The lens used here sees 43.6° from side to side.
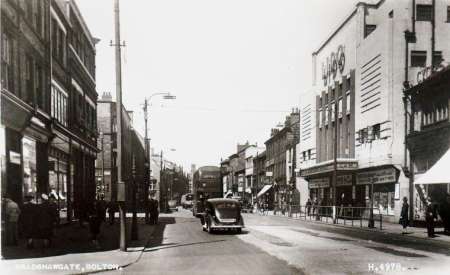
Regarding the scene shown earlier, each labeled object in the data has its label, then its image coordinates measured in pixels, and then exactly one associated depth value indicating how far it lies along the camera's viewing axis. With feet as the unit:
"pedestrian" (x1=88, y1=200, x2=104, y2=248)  60.59
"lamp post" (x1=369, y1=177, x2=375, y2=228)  99.64
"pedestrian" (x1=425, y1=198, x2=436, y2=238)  78.33
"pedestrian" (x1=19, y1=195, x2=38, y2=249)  55.47
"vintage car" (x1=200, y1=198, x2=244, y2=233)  86.02
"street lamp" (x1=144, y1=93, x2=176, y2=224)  108.90
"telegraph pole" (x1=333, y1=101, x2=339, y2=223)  118.62
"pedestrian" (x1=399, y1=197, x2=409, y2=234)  91.86
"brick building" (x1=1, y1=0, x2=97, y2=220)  62.23
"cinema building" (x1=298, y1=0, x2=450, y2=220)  114.32
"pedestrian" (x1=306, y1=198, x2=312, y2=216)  144.69
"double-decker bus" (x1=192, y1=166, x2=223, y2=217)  154.40
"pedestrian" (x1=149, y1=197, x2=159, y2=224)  110.32
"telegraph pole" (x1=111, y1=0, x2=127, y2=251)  55.16
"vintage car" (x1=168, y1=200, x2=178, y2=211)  239.81
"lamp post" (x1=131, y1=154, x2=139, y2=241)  69.47
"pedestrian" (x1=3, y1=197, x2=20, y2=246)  55.98
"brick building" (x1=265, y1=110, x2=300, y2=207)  216.33
